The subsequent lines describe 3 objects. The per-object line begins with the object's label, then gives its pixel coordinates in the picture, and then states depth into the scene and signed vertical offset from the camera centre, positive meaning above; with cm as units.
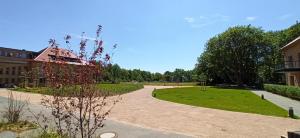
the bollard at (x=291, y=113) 735 -186
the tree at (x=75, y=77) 312 -1
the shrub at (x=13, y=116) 560 -153
